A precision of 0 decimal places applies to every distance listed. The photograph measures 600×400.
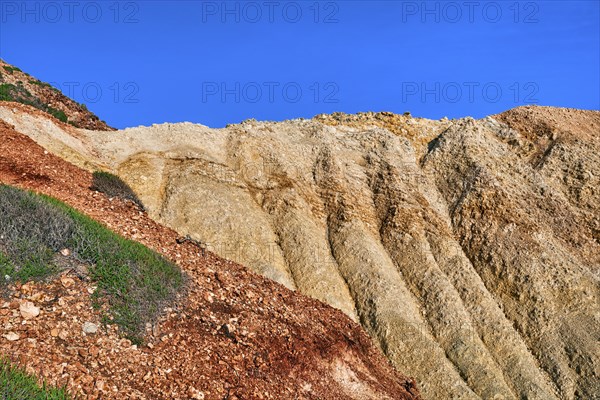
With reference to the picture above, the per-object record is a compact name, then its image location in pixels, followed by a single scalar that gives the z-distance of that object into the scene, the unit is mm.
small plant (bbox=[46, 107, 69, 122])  34188
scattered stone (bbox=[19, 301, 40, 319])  11180
